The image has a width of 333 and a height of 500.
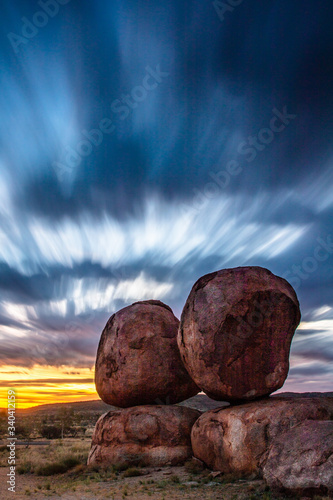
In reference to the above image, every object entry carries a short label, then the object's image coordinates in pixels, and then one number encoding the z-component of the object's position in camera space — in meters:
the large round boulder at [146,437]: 12.25
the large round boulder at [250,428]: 9.79
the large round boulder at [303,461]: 7.69
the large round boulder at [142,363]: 13.84
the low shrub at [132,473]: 11.20
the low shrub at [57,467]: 13.90
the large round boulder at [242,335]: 11.08
